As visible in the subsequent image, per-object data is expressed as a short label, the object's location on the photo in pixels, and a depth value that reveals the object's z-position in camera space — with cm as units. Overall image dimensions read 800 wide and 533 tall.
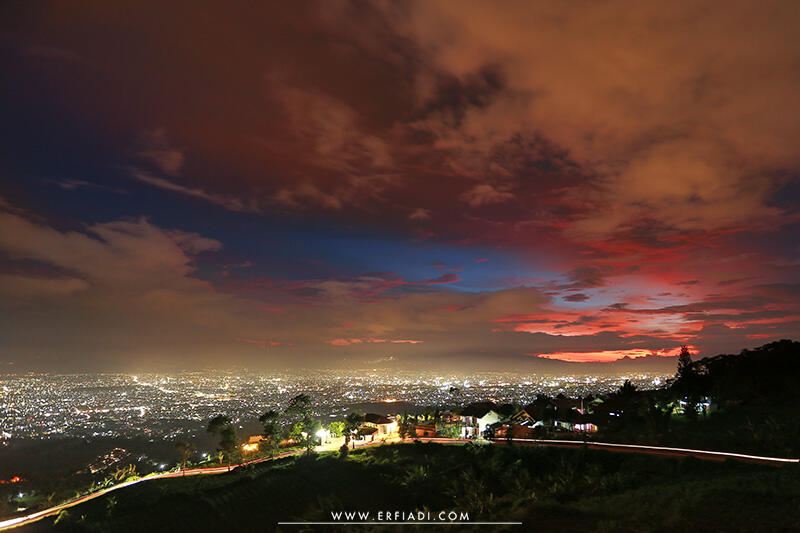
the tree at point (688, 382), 3529
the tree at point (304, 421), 4501
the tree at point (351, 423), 4288
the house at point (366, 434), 4464
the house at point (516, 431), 3766
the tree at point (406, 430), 4000
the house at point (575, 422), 4250
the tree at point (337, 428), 4644
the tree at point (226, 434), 3781
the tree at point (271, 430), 4312
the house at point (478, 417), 4759
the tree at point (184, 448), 3614
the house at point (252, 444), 4348
